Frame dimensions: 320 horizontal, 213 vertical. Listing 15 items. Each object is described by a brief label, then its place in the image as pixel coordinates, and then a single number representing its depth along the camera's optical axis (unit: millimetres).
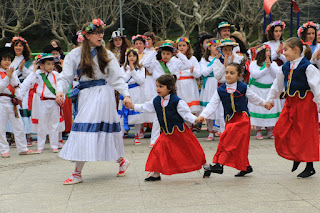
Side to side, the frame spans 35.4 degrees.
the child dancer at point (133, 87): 9711
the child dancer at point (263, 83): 9633
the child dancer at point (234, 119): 5941
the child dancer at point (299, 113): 5969
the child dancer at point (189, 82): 10125
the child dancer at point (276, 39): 10000
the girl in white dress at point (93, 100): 5941
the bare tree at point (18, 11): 27761
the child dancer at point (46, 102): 9125
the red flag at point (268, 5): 11715
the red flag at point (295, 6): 12377
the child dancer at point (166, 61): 9500
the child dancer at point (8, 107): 8547
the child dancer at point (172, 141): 5961
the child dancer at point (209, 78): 9891
